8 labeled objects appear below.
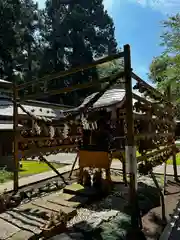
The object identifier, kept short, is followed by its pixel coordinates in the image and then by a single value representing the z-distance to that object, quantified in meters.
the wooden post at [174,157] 5.92
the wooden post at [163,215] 3.42
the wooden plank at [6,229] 2.57
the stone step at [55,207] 3.28
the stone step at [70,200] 3.72
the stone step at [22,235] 2.50
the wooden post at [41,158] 4.96
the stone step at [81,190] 4.17
